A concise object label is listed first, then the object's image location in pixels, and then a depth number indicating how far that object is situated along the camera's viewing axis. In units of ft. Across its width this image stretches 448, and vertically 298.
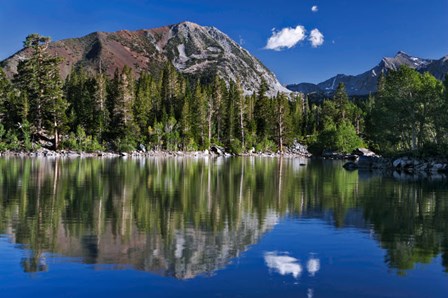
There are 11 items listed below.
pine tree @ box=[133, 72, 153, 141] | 353.92
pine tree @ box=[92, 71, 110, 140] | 328.90
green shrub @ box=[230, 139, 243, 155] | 386.93
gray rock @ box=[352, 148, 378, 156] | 358.04
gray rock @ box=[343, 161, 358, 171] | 207.72
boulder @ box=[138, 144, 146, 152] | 325.62
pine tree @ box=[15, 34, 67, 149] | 288.71
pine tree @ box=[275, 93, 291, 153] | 431.43
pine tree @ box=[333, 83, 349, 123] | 482.69
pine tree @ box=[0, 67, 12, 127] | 291.95
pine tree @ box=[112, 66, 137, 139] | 331.16
